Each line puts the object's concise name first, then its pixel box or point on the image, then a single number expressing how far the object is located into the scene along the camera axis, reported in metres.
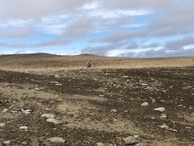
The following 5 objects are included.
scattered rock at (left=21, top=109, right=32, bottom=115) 5.02
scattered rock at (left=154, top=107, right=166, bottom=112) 5.91
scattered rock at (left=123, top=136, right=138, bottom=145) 4.30
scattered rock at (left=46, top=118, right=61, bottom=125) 4.73
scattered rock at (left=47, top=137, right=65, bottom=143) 4.13
